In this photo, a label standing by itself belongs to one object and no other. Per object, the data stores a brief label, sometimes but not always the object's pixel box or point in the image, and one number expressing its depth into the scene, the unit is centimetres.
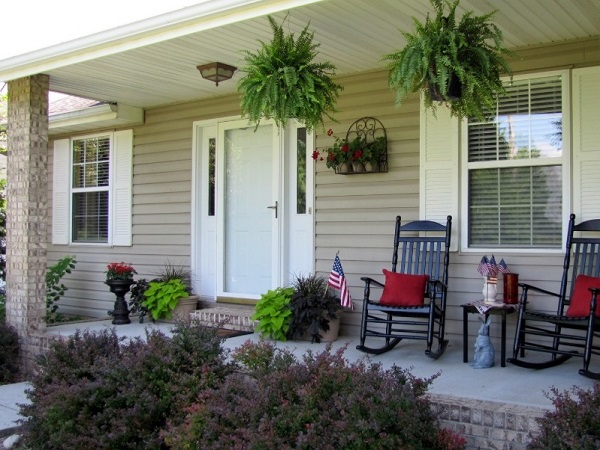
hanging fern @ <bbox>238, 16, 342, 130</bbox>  427
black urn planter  679
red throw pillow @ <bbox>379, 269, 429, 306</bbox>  488
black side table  444
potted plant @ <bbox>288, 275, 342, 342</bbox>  538
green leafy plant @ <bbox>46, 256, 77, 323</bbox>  766
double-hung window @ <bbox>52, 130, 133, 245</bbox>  772
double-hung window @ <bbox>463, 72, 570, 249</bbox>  490
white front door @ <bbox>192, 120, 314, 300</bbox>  635
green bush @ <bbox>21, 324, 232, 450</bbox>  376
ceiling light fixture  563
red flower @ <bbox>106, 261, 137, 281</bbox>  688
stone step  616
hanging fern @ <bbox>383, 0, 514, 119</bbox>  376
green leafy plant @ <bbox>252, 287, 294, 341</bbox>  543
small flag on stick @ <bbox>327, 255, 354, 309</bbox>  530
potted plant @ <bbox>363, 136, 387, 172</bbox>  559
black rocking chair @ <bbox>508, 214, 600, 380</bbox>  408
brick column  602
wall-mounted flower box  561
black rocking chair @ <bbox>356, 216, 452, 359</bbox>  481
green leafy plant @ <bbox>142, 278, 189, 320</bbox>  661
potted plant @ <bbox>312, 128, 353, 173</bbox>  573
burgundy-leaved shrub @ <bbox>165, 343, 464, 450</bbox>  295
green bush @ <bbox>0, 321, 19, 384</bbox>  584
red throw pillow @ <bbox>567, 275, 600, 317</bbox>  423
